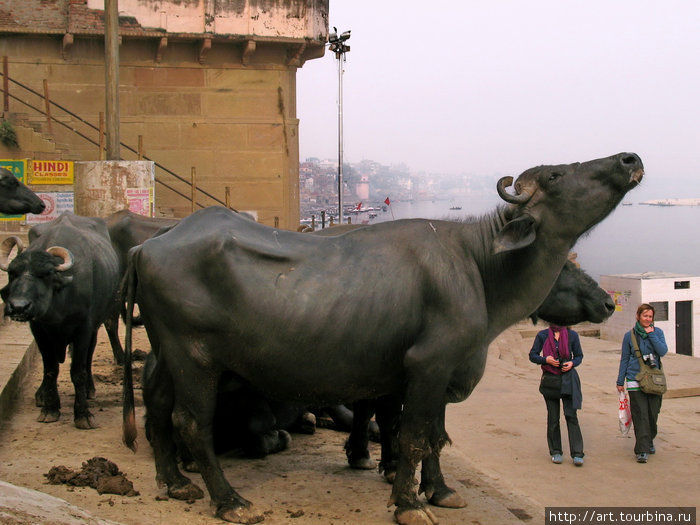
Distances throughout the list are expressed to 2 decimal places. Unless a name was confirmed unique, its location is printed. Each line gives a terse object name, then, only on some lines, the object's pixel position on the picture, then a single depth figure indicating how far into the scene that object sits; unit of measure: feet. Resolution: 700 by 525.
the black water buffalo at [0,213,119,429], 25.68
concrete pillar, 49.47
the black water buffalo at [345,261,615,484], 21.67
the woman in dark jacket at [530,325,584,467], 29.04
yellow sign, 65.72
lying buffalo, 22.38
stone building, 81.20
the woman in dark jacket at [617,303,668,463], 30.04
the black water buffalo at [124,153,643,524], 17.85
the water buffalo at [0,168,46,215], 27.89
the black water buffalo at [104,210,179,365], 36.42
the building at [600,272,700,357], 108.27
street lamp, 110.22
